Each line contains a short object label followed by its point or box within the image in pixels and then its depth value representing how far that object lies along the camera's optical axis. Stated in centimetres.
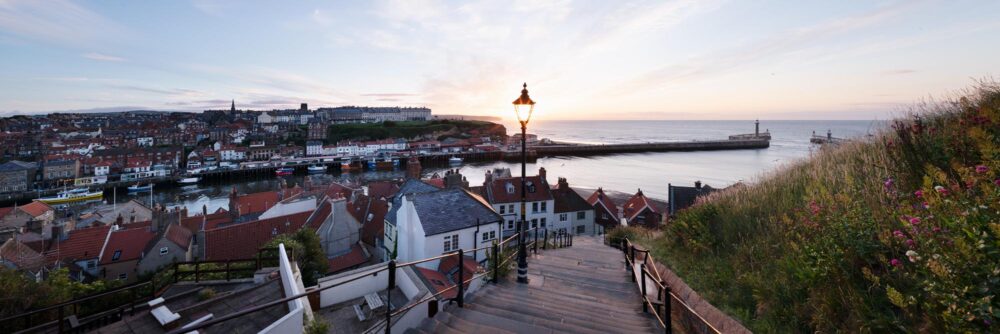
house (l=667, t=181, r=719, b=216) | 2473
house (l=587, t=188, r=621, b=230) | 2950
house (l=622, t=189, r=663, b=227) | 2833
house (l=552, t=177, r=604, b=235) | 2953
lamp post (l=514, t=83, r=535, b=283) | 714
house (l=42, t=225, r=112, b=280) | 2086
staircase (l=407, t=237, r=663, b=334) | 471
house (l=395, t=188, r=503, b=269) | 1903
